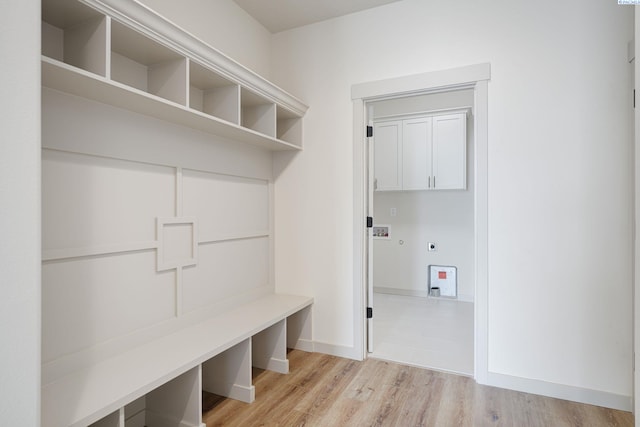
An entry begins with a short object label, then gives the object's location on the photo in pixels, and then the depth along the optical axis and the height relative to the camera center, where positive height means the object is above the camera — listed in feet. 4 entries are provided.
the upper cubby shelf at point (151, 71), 4.65 +2.48
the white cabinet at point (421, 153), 13.82 +2.48
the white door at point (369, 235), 9.30 -0.54
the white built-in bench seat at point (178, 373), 4.40 -2.28
